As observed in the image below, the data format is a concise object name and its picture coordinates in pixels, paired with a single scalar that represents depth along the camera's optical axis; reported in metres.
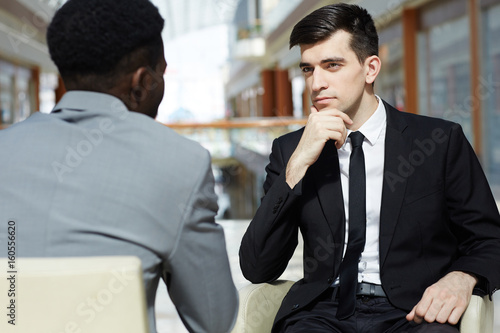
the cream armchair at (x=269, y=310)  1.59
